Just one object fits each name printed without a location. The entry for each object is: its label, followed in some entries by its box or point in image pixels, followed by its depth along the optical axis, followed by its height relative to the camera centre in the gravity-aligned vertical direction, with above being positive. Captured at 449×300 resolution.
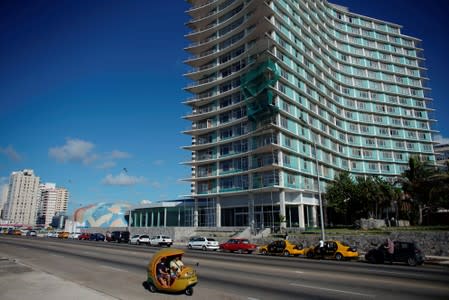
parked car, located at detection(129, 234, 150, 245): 47.91 -2.57
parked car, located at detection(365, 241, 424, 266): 20.67 -2.27
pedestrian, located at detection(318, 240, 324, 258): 25.45 -2.14
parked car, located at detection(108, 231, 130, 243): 51.94 -2.19
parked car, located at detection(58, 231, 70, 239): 70.76 -2.63
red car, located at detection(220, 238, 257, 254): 33.30 -2.55
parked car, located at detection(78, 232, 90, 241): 62.28 -2.60
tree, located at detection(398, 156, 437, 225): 44.52 +5.33
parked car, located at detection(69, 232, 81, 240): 69.19 -2.68
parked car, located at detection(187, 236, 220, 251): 37.91 -2.60
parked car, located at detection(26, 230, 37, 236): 84.12 -2.55
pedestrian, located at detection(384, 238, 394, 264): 21.25 -2.01
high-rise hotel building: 51.91 +23.00
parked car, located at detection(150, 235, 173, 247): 45.25 -2.64
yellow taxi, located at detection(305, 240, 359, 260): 24.14 -2.34
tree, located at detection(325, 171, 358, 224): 49.12 +3.71
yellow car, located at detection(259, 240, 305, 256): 28.98 -2.52
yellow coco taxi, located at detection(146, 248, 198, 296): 11.18 -1.91
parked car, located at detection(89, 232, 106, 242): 56.78 -2.53
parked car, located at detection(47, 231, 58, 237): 78.38 -2.66
